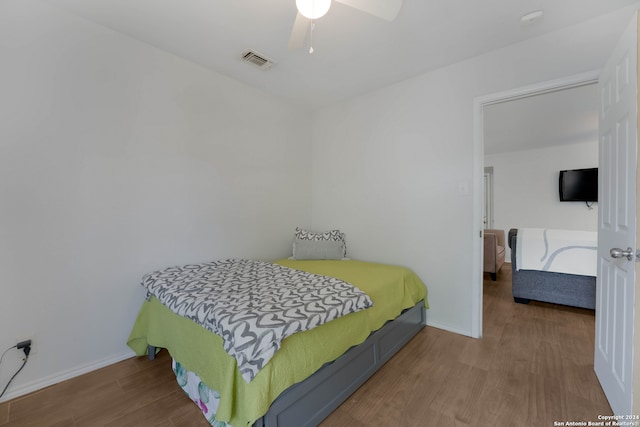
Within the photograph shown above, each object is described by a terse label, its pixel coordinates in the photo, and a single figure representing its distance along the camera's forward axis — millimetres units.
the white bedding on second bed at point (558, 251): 2738
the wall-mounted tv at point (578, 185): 4871
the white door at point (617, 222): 1242
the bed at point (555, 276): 2746
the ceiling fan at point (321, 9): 1351
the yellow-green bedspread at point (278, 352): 1146
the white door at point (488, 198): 6086
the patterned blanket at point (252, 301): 1153
